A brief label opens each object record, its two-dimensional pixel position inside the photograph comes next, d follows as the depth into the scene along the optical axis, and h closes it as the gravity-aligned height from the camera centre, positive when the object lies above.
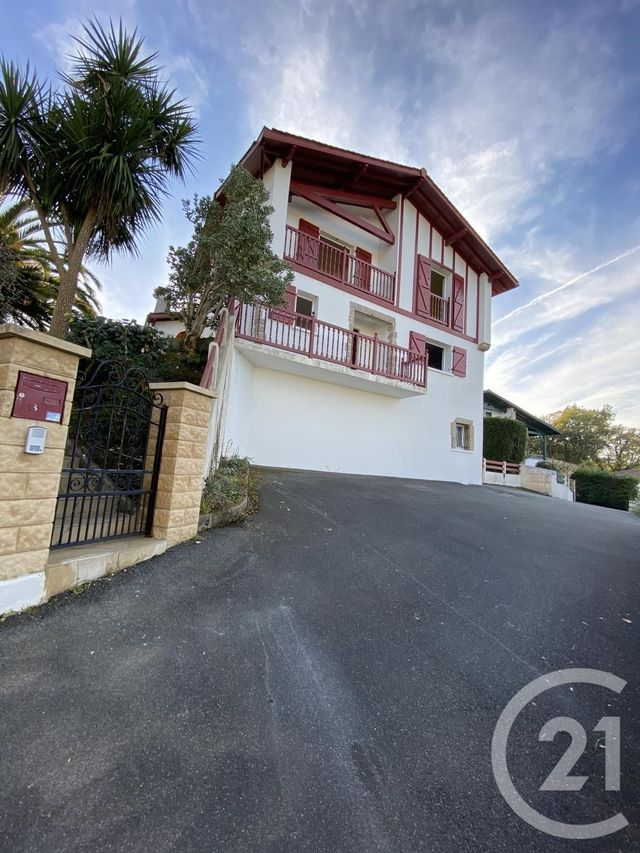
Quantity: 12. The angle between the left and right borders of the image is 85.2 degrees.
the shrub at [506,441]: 16.69 +1.68
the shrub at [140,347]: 6.43 +1.93
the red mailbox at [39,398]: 2.45 +0.29
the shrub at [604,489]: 17.17 -0.24
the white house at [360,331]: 8.61 +4.05
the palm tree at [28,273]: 9.62 +4.79
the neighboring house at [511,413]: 20.67 +3.89
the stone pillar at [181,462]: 3.51 -0.12
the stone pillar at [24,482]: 2.38 -0.31
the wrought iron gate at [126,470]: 2.97 -0.23
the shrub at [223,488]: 4.25 -0.46
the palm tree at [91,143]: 6.08 +5.39
